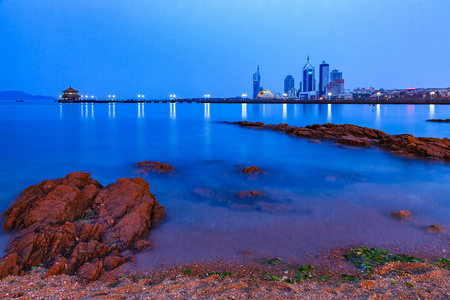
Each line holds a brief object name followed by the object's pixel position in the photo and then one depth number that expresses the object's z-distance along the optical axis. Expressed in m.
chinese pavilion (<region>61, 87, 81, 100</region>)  164.00
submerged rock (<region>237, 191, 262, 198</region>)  8.75
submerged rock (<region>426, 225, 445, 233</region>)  6.10
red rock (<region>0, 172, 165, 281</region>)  4.88
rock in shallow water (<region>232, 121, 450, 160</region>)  14.08
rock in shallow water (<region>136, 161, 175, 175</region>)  11.82
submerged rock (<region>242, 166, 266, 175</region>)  11.60
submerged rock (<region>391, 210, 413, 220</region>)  6.88
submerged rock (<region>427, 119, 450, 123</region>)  35.01
